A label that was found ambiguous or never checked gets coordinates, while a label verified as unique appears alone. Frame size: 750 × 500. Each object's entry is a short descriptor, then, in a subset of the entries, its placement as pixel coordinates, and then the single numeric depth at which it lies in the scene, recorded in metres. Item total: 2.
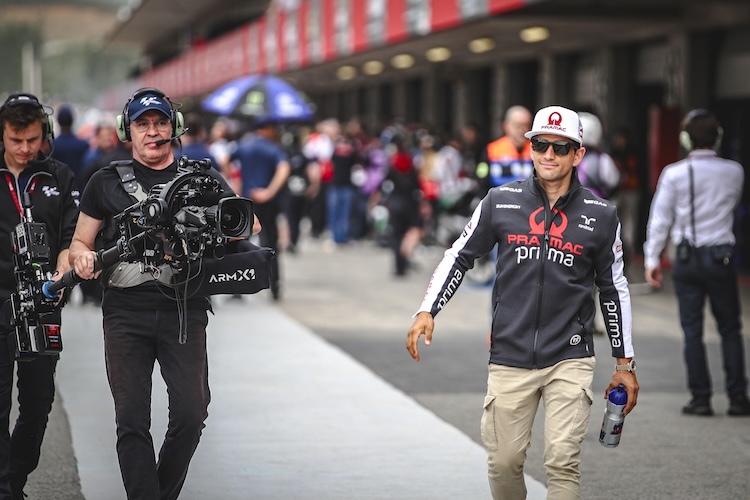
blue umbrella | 32.29
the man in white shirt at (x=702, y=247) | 16.53
